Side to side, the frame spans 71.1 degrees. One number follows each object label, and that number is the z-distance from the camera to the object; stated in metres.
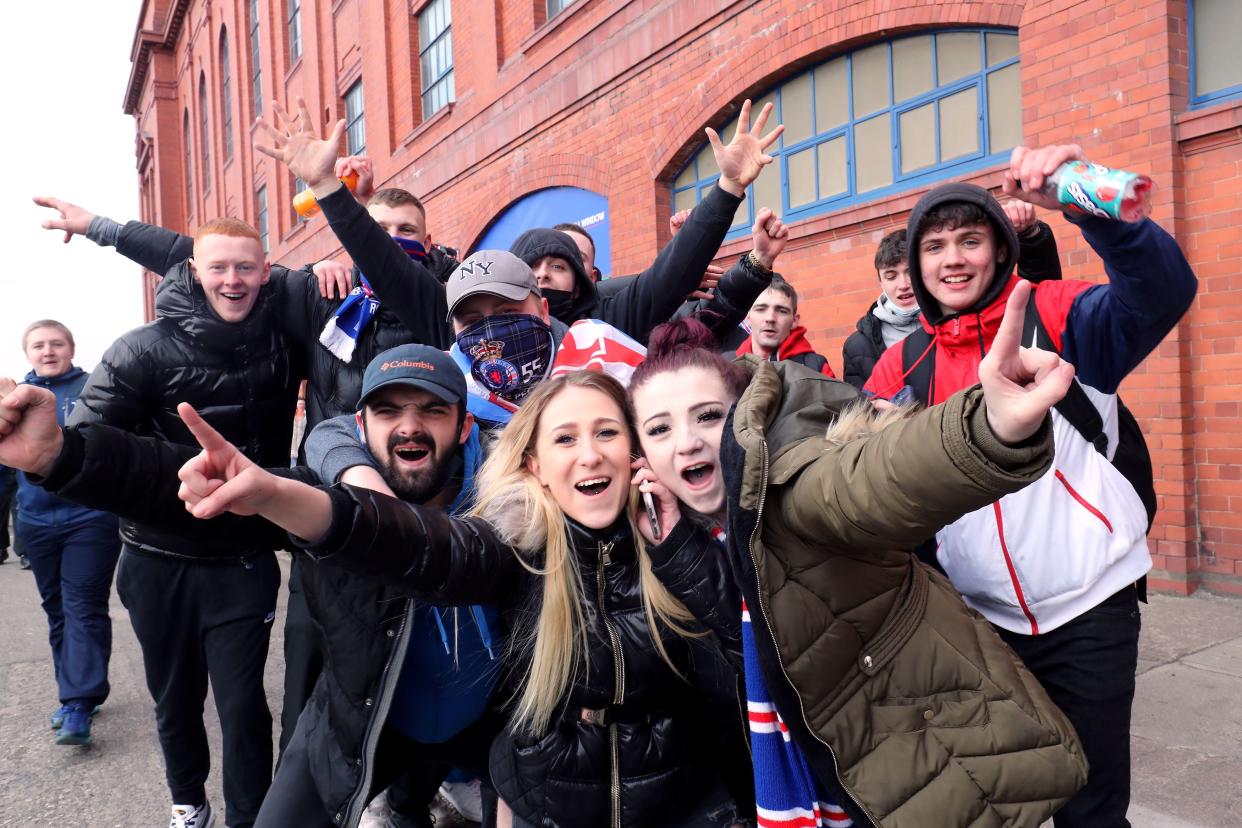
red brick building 5.04
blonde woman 1.96
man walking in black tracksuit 2.97
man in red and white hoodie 1.97
